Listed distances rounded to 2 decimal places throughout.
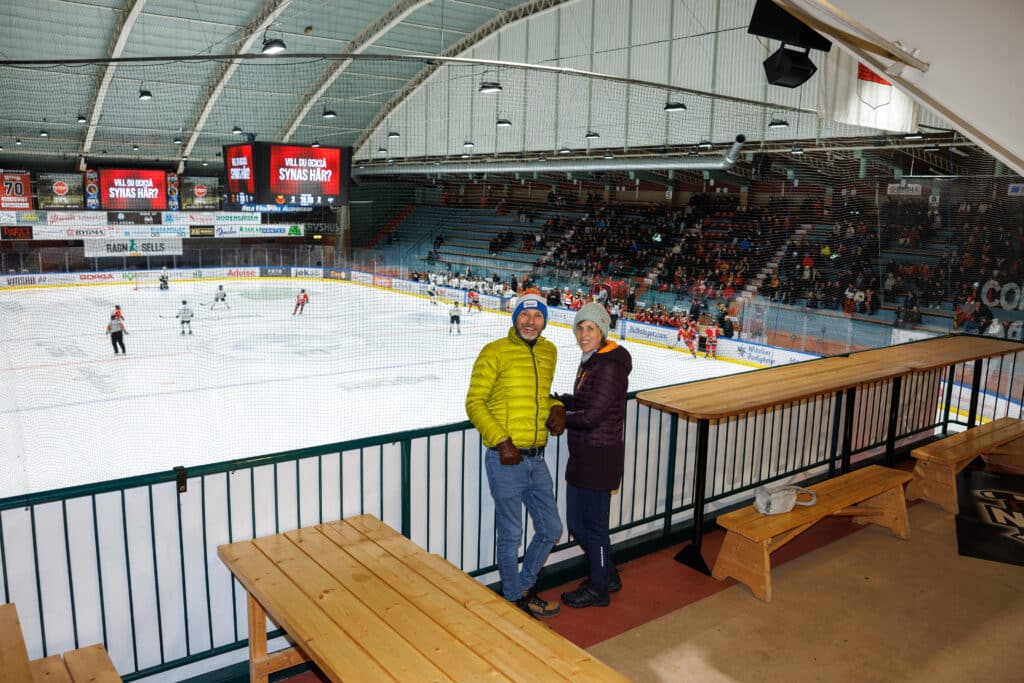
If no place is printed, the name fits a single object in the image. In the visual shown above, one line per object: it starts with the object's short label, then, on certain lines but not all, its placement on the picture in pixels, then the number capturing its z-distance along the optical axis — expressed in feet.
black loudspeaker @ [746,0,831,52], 10.67
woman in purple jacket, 10.68
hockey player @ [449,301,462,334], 62.95
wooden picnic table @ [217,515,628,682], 6.51
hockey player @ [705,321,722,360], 50.90
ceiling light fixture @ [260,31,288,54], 40.52
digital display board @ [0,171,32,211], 69.05
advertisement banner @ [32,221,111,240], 77.77
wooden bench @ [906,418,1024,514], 15.74
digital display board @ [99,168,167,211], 70.69
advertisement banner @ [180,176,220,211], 90.63
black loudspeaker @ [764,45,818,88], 13.19
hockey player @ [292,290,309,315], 72.02
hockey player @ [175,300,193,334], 58.49
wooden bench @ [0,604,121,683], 6.77
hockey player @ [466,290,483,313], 71.72
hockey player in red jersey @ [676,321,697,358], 52.31
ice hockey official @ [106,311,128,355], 50.21
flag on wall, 15.62
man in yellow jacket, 9.97
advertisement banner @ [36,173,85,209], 85.61
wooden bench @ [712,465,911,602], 11.76
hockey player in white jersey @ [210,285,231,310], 71.97
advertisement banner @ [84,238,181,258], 81.56
